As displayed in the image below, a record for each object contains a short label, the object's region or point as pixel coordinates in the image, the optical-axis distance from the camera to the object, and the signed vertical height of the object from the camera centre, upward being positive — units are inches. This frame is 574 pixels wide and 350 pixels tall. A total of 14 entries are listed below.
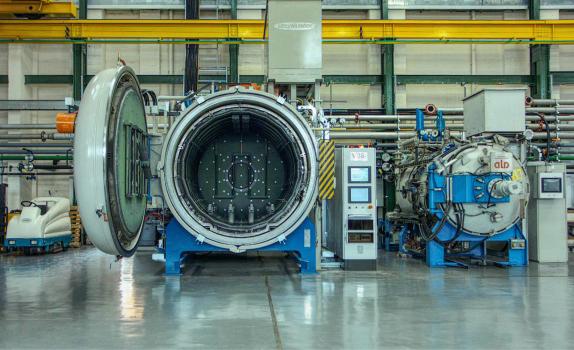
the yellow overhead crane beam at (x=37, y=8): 430.6 +140.7
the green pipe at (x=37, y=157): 461.4 +25.7
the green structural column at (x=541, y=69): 488.7 +103.7
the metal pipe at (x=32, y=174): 456.4 +11.1
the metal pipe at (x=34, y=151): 464.8 +30.6
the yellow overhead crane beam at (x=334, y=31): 449.7 +127.9
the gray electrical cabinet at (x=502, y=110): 343.0 +47.4
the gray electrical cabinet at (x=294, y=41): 308.3 +81.3
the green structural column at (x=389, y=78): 485.1 +95.5
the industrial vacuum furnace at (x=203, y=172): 207.2 +7.8
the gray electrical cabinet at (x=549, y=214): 354.3 -18.1
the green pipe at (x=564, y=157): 461.7 +24.2
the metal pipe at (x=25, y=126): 458.9 +51.0
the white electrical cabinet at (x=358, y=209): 316.5 -13.2
